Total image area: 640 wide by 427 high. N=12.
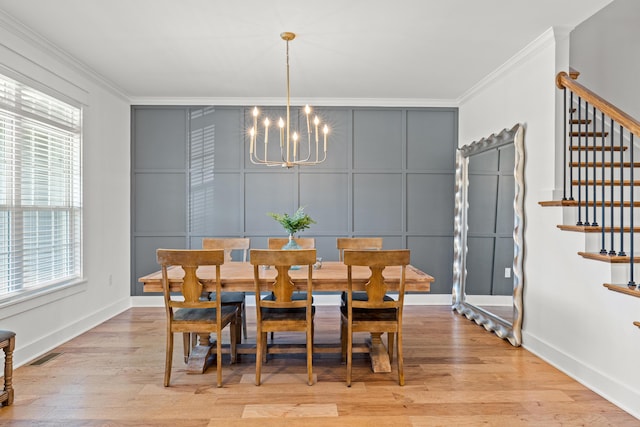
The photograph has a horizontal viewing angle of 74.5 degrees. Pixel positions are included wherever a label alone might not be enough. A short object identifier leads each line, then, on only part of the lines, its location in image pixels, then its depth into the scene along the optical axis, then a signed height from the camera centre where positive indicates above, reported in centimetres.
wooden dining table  283 -48
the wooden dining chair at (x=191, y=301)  265 -60
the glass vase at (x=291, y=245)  332 -28
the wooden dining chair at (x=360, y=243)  393 -30
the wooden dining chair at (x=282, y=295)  265 -56
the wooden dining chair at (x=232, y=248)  347 -38
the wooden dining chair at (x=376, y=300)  264 -58
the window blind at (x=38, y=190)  309 +16
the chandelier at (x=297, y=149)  520 +76
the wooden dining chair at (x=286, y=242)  391 -30
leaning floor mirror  371 -22
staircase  257 +18
